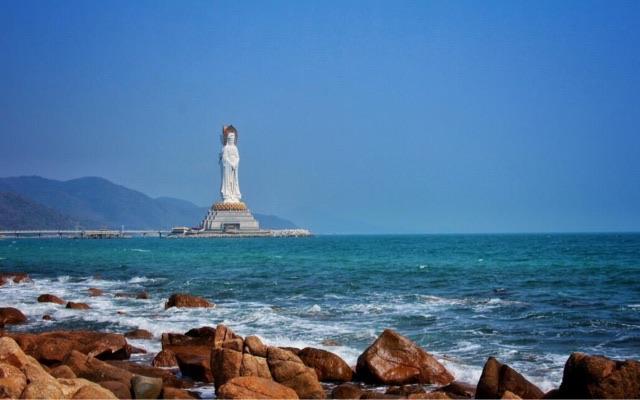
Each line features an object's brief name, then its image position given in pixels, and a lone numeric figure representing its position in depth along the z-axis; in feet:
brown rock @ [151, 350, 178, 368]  48.55
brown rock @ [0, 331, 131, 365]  48.16
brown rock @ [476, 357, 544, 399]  39.14
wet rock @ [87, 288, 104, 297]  104.78
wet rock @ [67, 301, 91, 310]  84.17
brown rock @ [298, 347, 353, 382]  44.50
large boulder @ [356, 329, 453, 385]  43.65
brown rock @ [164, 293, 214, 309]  85.15
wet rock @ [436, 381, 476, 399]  40.32
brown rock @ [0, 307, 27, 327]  72.54
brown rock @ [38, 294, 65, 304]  90.43
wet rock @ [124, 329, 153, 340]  62.03
